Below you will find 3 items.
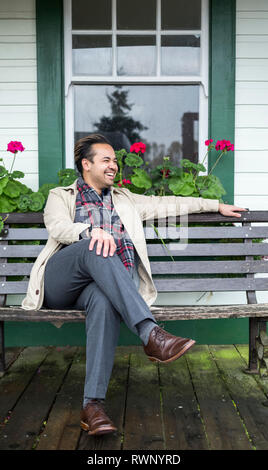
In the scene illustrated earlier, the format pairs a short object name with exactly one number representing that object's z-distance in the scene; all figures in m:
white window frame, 3.35
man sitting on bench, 2.06
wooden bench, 2.86
